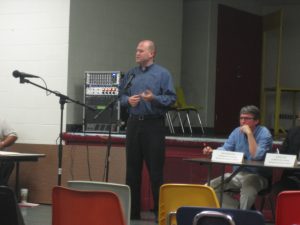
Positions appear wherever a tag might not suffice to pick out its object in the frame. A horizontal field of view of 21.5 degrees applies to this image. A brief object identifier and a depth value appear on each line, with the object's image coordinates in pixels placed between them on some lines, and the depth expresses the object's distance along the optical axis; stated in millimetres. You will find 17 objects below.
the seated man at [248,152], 5975
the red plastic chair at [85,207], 3283
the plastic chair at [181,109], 10758
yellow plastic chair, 3661
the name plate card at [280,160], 5268
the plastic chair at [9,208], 3016
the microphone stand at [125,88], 6711
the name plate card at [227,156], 5405
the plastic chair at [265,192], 6134
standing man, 6649
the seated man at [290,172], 6218
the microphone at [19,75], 6509
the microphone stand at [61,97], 6560
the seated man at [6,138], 7872
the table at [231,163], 5234
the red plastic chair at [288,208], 3270
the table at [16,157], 5213
